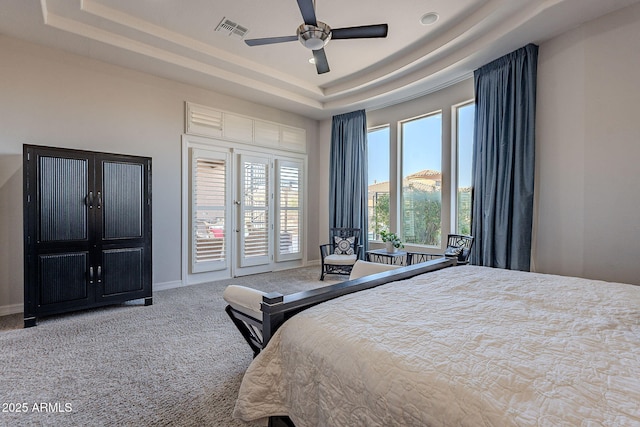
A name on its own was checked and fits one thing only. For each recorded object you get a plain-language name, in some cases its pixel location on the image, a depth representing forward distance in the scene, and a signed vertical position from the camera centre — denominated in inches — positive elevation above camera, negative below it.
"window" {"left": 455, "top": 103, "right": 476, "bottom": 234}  174.1 +27.3
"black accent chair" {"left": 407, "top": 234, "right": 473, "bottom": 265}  151.6 -18.9
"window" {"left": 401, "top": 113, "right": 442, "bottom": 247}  190.1 +19.5
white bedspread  30.9 -19.3
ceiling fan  96.4 +61.5
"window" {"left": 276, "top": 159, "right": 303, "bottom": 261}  230.7 -0.2
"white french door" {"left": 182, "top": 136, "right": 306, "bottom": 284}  186.9 -1.8
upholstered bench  66.5 -23.9
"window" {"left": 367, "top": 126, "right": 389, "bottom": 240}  221.9 +22.3
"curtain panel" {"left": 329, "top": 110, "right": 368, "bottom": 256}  225.6 +27.9
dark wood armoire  119.2 -9.8
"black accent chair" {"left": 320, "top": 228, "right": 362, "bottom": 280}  199.0 -30.1
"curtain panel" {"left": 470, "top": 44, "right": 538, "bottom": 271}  137.3 +24.4
